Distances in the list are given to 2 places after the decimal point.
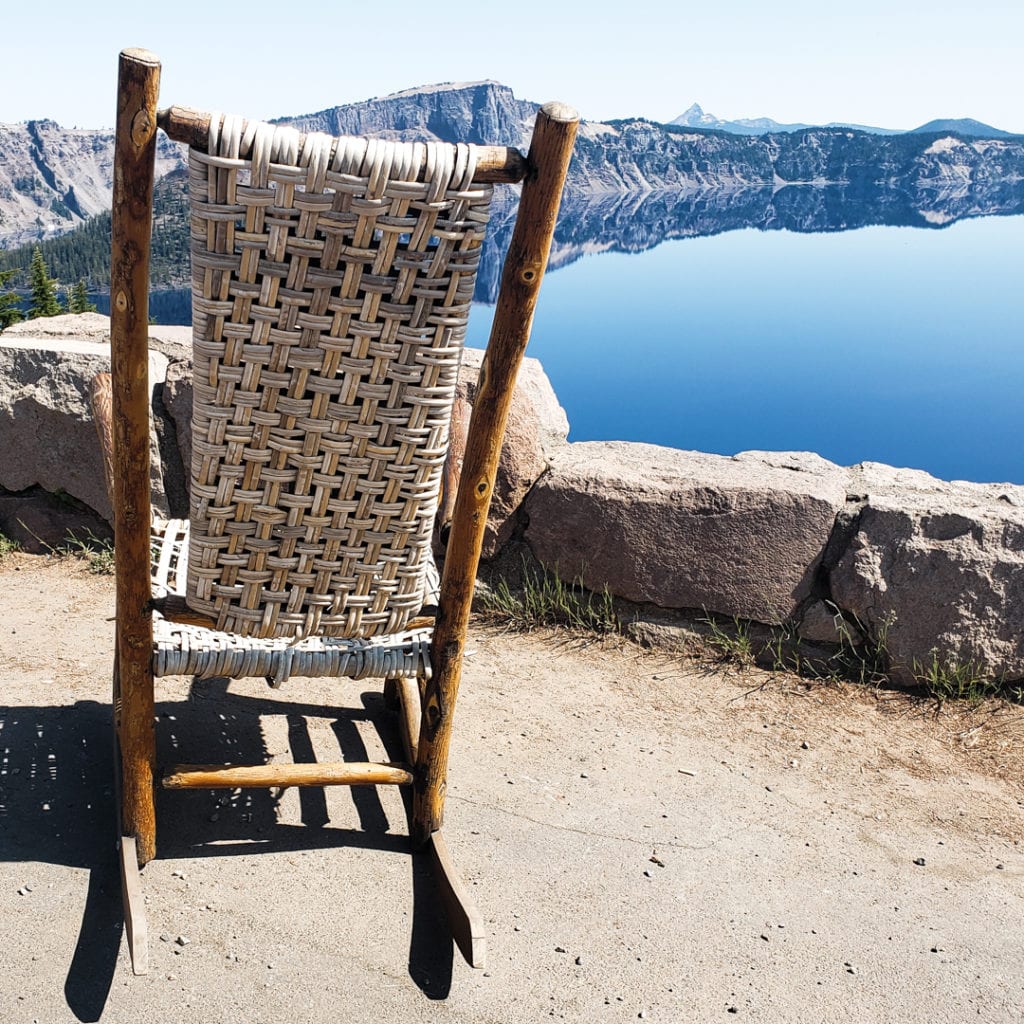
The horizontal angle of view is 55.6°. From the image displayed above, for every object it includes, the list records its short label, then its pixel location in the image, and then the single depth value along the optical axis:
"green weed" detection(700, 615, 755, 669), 3.00
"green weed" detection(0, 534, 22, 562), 3.60
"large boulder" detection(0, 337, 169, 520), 3.41
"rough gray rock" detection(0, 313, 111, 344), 3.63
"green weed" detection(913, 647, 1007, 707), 2.80
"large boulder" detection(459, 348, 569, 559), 3.11
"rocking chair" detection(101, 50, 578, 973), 1.37
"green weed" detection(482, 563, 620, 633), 3.15
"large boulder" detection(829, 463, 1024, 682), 2.74
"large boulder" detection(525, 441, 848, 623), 2.90
